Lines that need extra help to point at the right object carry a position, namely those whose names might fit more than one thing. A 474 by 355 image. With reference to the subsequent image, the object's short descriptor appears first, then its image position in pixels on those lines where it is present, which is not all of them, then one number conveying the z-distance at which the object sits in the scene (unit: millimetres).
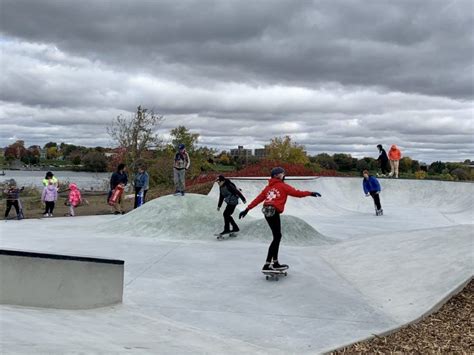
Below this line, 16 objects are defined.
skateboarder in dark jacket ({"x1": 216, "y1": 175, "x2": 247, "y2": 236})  10191
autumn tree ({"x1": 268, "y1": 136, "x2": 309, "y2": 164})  66125
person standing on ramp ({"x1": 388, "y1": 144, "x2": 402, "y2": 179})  22550
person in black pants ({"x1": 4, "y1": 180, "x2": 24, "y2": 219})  13930
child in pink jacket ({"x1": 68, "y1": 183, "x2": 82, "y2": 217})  15547
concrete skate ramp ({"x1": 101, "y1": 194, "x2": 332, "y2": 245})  10734
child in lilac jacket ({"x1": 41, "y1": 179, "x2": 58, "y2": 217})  14688
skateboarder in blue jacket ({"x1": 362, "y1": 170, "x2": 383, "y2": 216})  16781
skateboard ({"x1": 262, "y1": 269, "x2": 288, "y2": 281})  7047
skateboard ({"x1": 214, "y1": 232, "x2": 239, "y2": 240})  10727
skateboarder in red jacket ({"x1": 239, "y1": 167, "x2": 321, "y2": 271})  6996
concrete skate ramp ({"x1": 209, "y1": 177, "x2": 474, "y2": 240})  14359
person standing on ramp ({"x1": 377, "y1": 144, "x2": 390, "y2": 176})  22097
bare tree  32875
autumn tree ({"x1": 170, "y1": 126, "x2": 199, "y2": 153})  44000
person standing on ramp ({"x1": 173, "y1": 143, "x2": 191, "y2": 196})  12336
